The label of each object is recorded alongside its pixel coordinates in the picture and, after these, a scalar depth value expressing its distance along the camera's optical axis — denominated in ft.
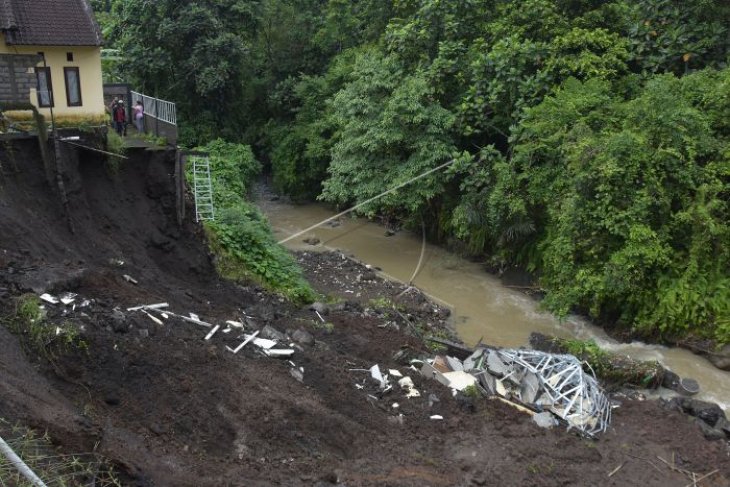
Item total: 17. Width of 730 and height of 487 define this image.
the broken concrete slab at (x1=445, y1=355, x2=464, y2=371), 45.16
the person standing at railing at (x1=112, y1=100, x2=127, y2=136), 62.75
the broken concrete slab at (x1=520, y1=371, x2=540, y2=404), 41.98
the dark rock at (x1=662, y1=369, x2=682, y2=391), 49.20
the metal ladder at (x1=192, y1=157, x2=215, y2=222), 57.77
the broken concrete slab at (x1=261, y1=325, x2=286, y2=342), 41.09
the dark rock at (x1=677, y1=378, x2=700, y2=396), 48.49
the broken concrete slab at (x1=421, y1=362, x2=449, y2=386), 42.73
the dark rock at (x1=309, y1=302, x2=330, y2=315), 53.36
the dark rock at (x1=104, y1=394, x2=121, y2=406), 28.83
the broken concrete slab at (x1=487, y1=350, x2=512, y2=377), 43.60
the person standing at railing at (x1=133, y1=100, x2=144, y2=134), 66.74
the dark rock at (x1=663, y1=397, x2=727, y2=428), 43.65
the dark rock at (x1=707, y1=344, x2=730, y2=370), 52.75
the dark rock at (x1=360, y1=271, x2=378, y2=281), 71.72
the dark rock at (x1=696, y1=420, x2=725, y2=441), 41.06
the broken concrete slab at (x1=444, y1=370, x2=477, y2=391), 42.59
